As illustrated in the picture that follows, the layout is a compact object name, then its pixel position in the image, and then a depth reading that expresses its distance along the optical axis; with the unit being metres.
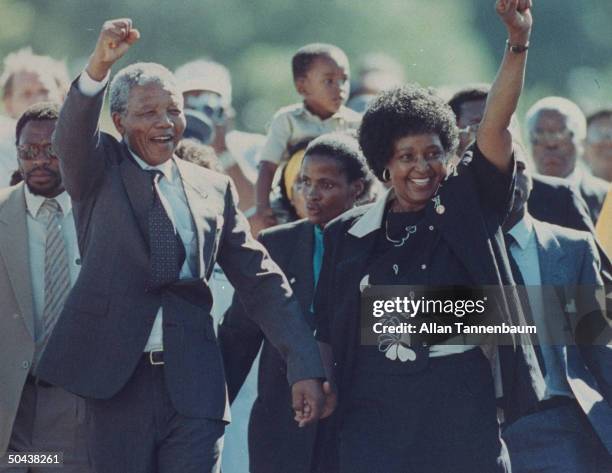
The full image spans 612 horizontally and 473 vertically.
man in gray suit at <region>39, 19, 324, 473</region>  9.16
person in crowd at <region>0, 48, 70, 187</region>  13.77
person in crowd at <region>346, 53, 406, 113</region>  14.13
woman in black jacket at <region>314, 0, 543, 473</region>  9.08
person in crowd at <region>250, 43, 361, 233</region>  13.77
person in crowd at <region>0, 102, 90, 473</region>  10.59
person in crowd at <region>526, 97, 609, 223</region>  13.89
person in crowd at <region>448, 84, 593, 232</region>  11.66
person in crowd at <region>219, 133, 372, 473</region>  11.20
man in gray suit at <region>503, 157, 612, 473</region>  10.41
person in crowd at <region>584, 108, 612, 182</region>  14.66
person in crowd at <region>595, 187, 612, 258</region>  12.02
